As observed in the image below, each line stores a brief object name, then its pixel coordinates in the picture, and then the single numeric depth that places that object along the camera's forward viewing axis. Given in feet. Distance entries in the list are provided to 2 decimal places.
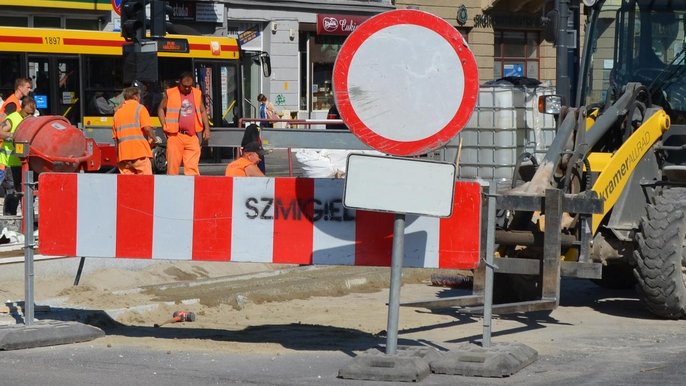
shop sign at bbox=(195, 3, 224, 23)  118.11
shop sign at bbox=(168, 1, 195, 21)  116.87
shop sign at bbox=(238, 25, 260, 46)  122.31
